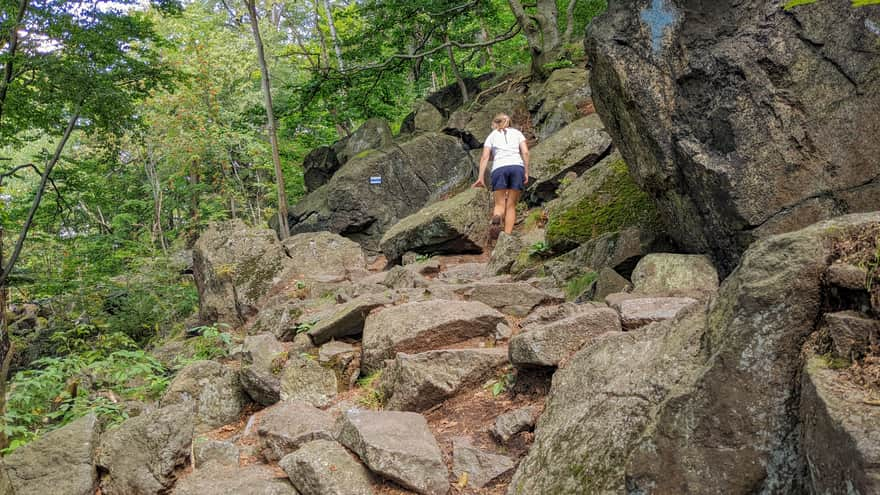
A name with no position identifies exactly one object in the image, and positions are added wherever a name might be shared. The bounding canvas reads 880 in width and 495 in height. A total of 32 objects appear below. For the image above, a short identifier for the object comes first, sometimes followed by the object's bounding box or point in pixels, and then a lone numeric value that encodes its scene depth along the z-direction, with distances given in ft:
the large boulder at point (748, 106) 16.34
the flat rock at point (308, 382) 18.15
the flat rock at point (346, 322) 21.49
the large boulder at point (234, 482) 12.35
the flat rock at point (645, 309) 14.35
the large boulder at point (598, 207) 24.63
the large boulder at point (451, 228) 37.04
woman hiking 32.35
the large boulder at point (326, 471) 11.69
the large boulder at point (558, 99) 48.24
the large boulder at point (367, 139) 61.93
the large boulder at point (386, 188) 55.67
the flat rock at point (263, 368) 18.98
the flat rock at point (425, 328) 17.97
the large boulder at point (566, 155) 38.55
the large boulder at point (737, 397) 7.29
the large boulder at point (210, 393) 19.25
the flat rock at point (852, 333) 6.65
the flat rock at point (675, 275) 17.80
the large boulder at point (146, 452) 13.80
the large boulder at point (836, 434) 5.48
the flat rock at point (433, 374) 15.24
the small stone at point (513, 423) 12.69
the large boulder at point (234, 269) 36.78
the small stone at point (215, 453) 14.73
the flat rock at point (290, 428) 14.32
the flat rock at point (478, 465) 11.70
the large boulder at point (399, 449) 11.64
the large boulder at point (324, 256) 38.65
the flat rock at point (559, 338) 13.89
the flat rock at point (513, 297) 20.68
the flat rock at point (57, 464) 13.23
